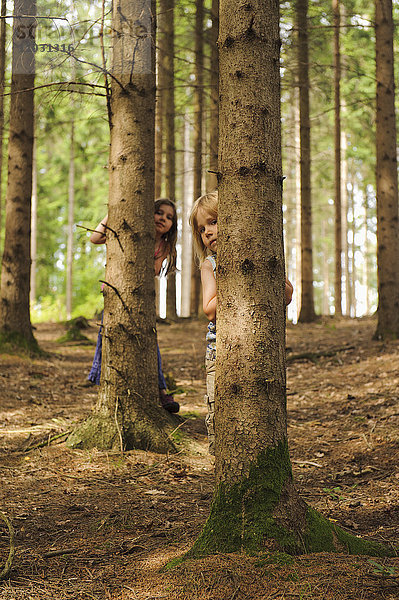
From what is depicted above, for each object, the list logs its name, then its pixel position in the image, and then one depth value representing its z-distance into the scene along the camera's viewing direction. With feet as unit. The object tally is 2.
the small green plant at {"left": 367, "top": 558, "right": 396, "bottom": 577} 7.15
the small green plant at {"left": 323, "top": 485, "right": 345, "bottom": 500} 12.21
